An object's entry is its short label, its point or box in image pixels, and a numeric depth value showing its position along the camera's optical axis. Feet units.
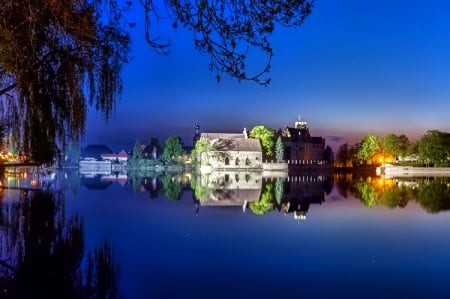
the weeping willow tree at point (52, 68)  13.83
